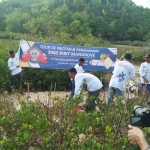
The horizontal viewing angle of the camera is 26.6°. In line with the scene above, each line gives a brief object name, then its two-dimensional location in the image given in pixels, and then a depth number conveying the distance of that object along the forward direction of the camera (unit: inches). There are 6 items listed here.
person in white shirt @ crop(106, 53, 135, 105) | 252.4
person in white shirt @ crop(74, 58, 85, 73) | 310.9
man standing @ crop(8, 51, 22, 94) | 355.6
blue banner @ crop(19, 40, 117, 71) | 400.2
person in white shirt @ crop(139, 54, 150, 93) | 297.0
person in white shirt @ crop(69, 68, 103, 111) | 234.9
